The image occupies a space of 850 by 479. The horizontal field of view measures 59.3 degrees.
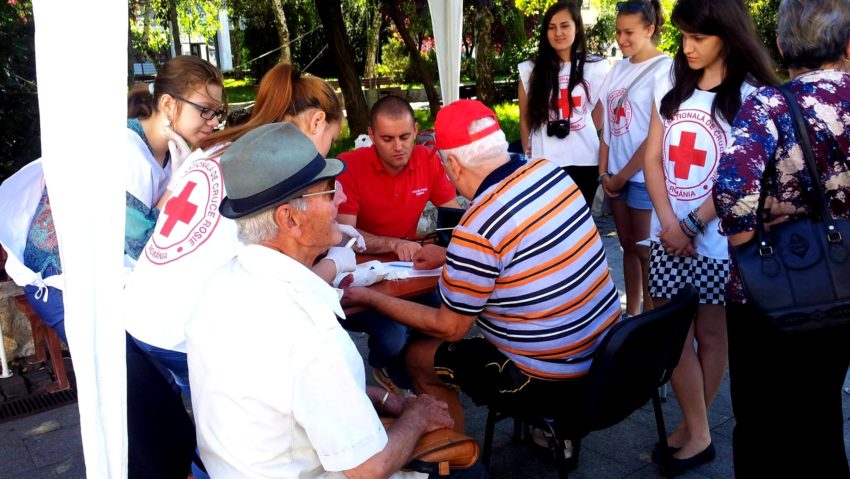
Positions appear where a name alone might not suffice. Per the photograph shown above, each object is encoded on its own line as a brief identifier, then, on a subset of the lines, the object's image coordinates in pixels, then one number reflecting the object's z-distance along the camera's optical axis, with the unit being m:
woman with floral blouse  2.03
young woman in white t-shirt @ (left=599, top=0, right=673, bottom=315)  4.01
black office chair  2.23
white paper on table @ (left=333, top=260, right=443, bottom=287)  2.77
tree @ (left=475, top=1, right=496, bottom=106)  13.59
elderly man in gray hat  1.57
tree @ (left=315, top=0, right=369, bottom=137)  8.80
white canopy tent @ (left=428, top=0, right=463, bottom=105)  5.18
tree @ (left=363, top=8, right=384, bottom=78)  16.23
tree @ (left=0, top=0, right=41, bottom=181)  5.28
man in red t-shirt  3.54
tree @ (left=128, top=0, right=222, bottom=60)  14.20
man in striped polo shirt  2.29
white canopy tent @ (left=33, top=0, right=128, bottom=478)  1.66
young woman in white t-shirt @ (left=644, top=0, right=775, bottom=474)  2.81
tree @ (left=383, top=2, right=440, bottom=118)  11.40
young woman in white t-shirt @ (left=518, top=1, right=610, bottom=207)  4.57
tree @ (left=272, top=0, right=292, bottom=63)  15.20
